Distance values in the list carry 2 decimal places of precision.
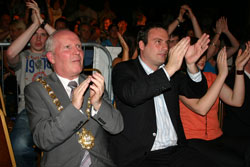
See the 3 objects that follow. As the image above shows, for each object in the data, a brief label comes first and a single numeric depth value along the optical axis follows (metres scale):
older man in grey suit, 1.92
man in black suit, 2.42
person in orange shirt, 2.78
